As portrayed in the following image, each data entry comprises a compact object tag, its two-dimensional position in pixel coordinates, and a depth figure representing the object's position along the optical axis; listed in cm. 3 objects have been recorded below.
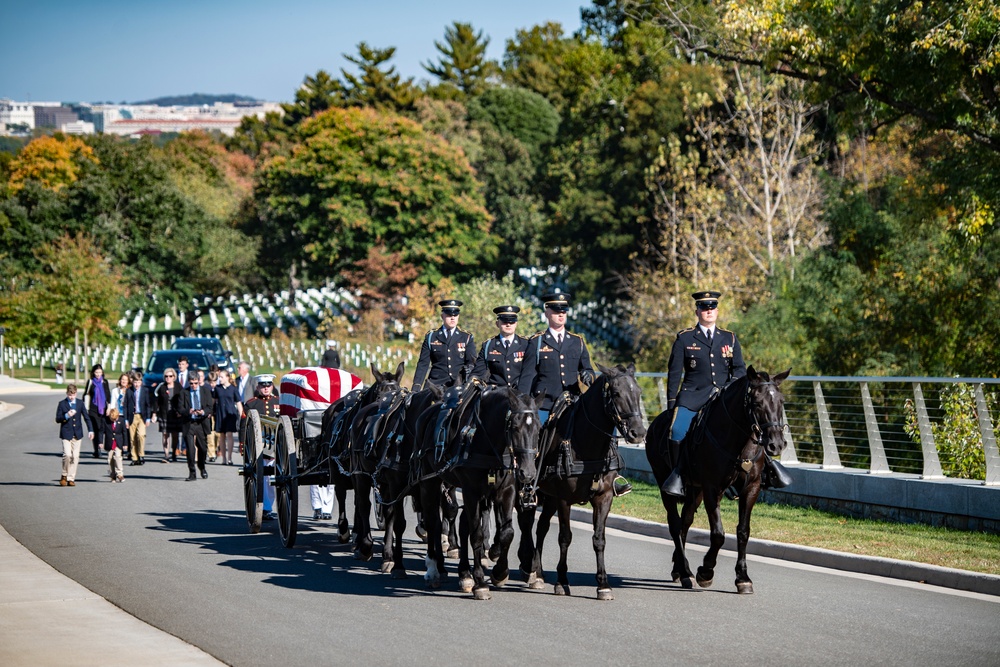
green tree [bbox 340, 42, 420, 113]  12538
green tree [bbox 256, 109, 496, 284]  8219
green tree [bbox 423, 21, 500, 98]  14775
